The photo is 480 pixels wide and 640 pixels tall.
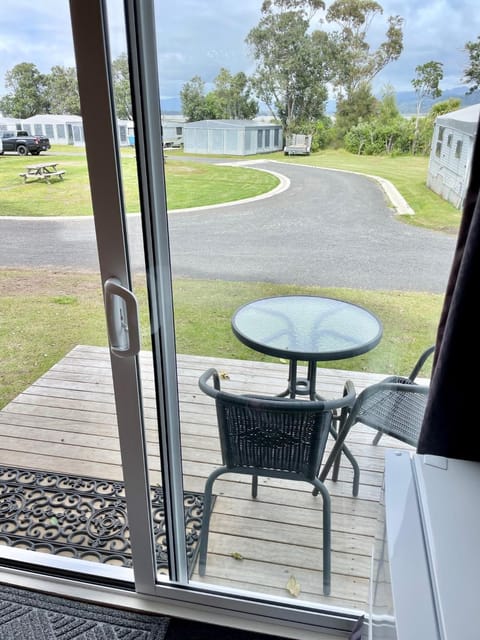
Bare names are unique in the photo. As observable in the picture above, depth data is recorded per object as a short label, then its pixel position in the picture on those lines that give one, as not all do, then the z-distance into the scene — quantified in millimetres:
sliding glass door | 1063
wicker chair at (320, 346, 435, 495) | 1292
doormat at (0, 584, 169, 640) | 1476
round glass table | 1278
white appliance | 716
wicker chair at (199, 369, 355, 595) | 1327
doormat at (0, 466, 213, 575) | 1584
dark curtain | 882
